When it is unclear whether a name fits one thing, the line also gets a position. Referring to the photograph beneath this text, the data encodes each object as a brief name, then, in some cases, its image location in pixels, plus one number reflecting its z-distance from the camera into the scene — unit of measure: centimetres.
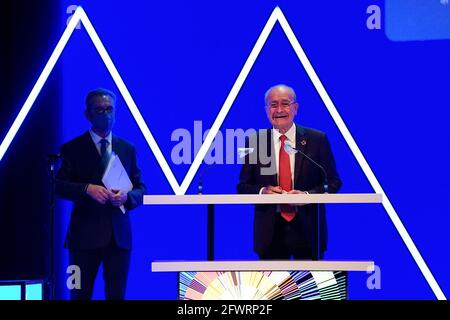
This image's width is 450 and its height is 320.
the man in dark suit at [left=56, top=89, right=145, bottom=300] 1204
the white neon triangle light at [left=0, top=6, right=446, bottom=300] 1341
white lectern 960
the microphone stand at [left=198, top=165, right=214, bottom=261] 1045
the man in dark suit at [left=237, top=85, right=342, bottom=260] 1137
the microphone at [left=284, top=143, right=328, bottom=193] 1186
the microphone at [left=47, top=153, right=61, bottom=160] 1219
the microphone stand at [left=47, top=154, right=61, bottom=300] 1185
